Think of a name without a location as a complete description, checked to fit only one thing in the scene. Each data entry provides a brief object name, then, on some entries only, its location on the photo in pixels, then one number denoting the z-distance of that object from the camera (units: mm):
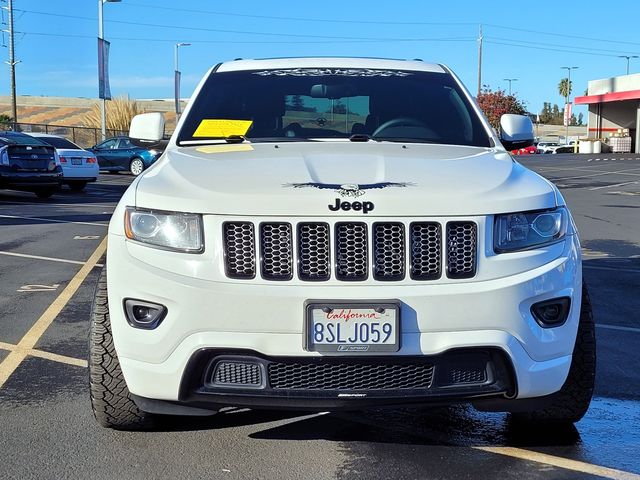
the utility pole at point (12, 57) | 43088
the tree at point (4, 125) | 38097
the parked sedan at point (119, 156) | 28906
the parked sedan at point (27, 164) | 17828
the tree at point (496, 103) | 69875
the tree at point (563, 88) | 122812
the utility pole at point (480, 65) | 57469
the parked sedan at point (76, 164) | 20516
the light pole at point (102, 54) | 33591
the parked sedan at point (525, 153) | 55953
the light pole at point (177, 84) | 42000
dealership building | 51844
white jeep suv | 3117
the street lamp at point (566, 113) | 80188
